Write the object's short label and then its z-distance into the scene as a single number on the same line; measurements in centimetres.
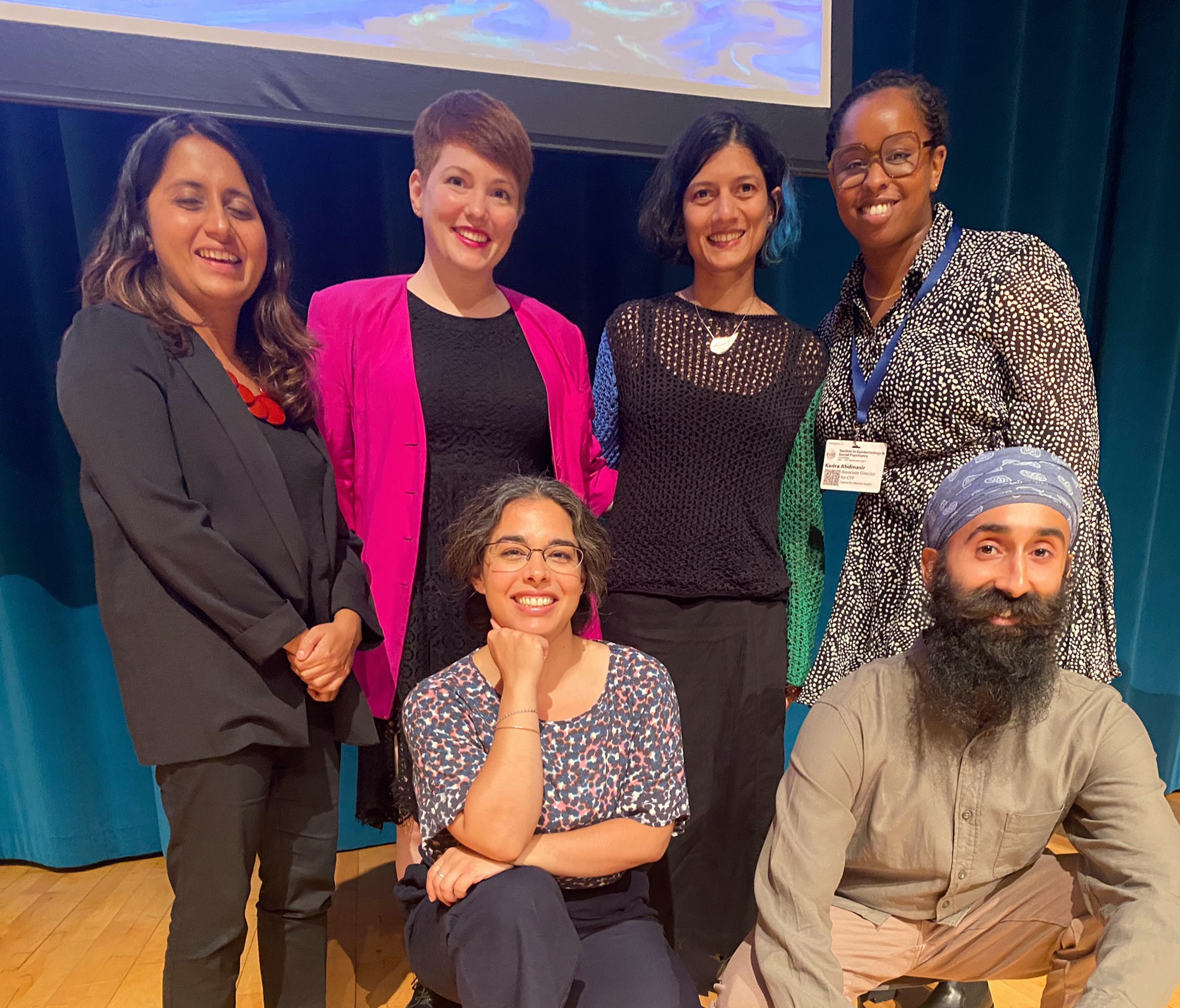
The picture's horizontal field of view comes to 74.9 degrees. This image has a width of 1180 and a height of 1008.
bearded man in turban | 117
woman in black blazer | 115
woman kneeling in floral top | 110
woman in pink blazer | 146
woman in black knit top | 160
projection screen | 162
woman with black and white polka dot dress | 146
